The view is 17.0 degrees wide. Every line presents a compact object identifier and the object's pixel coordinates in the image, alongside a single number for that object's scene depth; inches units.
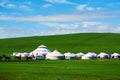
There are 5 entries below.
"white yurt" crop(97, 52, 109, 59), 5092.0
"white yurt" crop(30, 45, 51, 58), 4903.5
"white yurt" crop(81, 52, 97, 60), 4788.9
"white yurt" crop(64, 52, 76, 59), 4904.5
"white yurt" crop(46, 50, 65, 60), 4541.3
